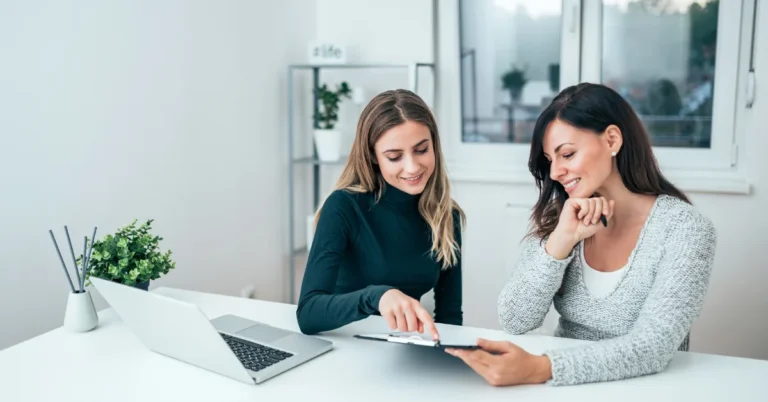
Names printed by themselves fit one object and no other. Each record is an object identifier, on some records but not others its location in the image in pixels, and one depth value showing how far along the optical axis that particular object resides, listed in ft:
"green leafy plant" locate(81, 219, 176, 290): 5.47
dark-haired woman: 4.75
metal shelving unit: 10.25
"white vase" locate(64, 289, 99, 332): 5.15
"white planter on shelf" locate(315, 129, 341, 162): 10.40
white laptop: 4.09
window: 9.28
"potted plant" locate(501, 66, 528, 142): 10.39
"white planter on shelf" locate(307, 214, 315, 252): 10.00
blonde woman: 5.56
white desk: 4.00
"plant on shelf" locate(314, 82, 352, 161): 10.32
